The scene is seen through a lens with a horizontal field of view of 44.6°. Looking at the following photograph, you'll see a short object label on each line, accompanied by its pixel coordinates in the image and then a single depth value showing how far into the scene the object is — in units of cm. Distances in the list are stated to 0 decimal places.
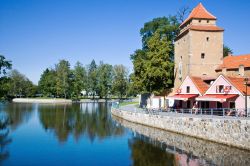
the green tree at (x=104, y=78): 9832
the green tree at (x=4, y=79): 3926
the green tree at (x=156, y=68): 4050
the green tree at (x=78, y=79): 9311
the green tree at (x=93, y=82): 10058
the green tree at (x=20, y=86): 10344
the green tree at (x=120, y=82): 9538
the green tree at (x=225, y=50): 6395
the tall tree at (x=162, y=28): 4844
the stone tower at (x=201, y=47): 3903
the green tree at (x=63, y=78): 9006
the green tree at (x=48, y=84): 9406
